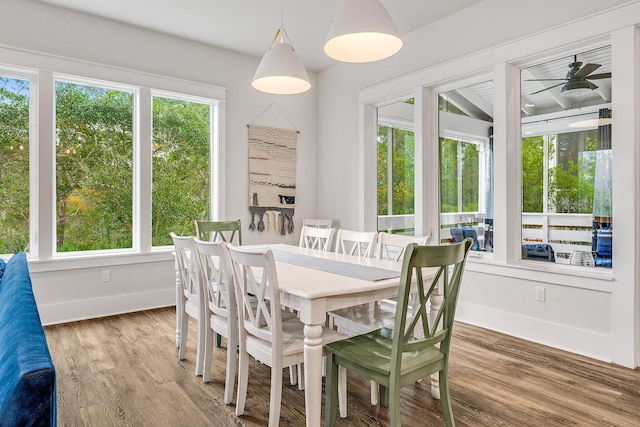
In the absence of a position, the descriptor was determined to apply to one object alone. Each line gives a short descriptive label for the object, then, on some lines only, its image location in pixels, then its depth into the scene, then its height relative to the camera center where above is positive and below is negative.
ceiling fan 3.04 +1.02
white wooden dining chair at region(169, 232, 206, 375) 2.53 -0.56
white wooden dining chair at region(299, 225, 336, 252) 3.36 -0.22
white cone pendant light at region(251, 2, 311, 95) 2.67 +0.97
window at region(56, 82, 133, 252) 3.87 +0.44
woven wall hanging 5.01 +0.42
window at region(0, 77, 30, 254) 3.59 +0.42
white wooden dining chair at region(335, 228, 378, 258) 2.93 -0.20
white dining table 1.78 -0.38
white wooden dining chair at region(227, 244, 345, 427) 1.83 -0.59
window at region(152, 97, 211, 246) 4.39 +0.51
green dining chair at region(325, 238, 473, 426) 1.62 -0.63
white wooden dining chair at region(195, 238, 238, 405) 2.16 -0.54
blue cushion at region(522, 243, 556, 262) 3.32 -0.34
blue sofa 0.83 -0.35
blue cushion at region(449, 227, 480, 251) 3.86 -0.22
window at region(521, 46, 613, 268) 3.00 +0.40
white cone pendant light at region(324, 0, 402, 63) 2.06 +0.98
